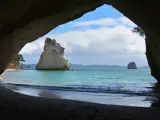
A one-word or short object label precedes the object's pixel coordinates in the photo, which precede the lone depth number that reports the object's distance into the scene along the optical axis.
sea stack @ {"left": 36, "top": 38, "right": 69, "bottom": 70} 88.35
